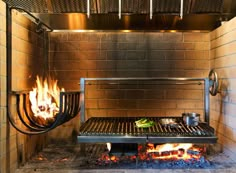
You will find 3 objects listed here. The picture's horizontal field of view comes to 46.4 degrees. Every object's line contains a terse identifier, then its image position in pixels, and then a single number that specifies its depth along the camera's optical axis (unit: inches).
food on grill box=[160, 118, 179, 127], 102.5
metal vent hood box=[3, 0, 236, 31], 118.7
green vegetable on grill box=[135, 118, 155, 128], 101.3
